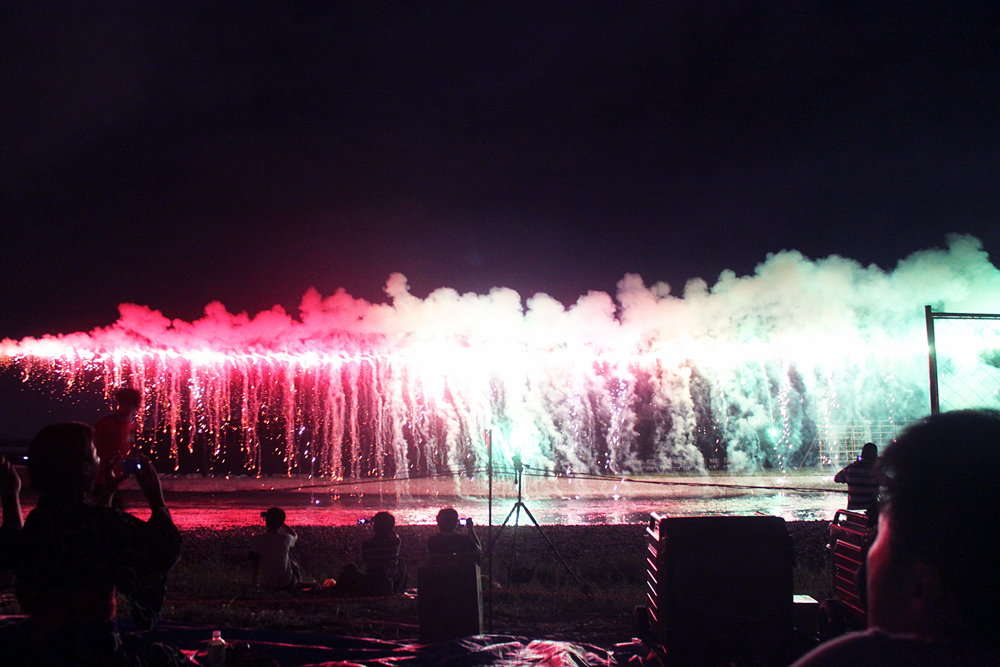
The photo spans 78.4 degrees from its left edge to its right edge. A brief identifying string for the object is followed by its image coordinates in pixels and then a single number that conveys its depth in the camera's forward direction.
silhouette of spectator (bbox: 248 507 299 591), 8.19
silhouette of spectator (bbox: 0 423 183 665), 2.66
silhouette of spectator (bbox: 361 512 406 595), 8.07
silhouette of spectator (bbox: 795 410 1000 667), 0.94
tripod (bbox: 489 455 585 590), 8.73
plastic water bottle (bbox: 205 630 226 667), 4.71
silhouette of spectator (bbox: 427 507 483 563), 7.06
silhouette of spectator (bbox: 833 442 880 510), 8.41
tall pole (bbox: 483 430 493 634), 6.46
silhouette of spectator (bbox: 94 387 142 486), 7.00
